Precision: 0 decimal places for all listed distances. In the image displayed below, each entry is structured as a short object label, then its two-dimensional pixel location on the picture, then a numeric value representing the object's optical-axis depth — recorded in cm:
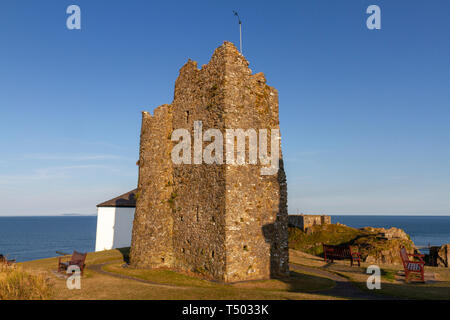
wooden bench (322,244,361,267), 2047
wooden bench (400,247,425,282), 1419
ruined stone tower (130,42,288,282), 1476
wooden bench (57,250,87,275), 1417
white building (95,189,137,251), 3297
